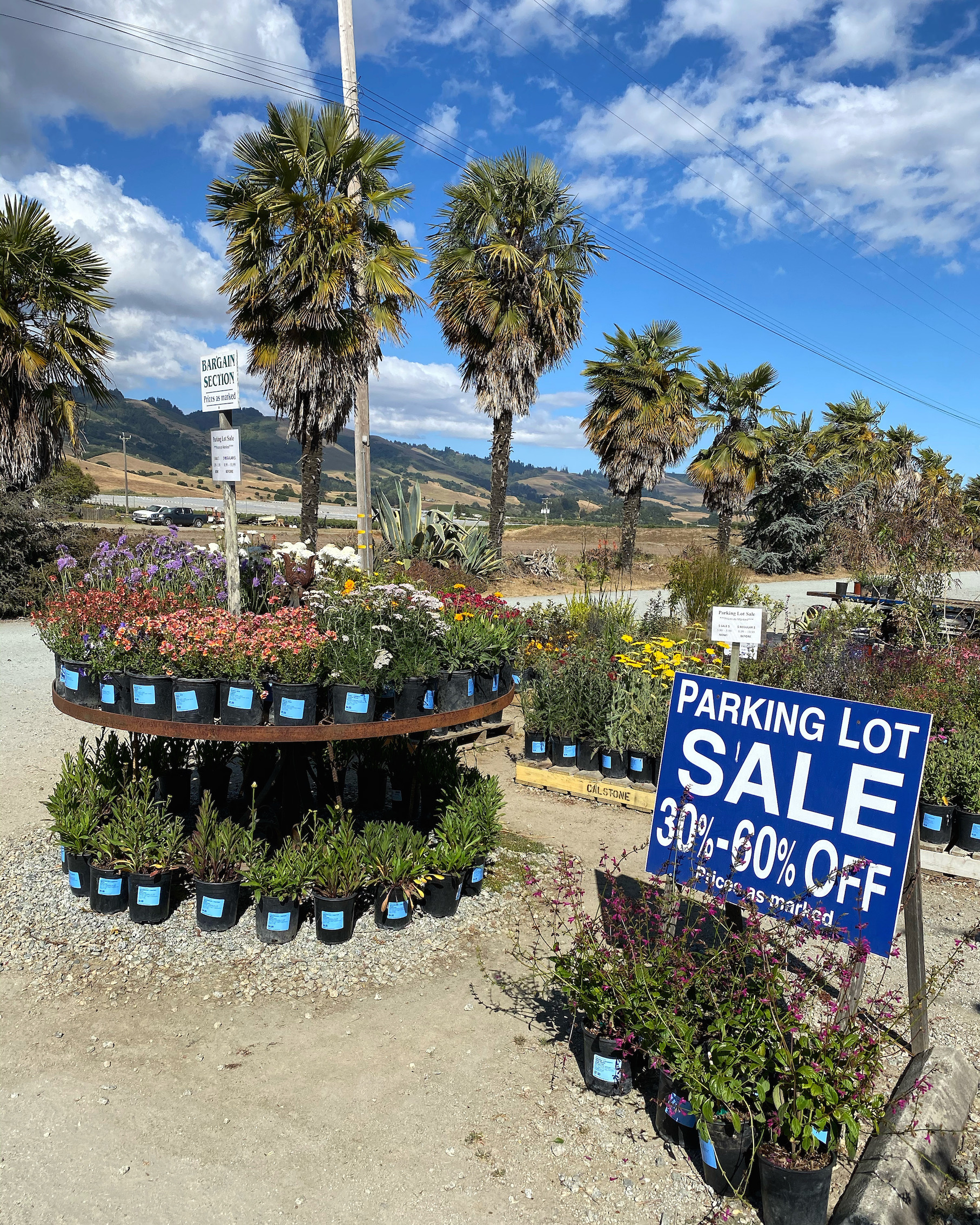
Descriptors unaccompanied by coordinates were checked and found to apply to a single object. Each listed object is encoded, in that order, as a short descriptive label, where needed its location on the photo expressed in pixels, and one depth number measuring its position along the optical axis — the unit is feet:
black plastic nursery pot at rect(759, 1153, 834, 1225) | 7.06
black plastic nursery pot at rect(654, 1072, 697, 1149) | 7.82
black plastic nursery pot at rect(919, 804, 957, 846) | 16.37
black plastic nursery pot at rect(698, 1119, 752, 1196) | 7.48
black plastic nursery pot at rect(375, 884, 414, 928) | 12.25
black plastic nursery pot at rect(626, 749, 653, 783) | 19.85
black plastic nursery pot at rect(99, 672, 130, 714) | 11.35
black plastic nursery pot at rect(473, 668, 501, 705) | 13.28
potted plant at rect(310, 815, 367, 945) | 11.77
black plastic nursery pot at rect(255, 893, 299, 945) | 11.75
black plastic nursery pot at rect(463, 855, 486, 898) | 13.34
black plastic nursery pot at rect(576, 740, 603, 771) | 20.47
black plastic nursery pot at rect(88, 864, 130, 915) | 12.26
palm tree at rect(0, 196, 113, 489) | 39.52
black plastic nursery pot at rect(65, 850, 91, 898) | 12.71
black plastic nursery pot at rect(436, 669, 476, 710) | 12.53
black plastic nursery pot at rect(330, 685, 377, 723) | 11.41
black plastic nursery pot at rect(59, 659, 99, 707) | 11.84
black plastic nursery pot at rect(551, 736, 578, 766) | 20.54
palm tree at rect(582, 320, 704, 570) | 67.56
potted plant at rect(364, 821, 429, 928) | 12.19
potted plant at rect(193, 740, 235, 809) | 15.66
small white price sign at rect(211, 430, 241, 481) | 12.03
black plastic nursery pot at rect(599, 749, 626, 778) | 19.94
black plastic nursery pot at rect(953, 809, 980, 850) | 16.21
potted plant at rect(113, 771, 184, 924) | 12.08
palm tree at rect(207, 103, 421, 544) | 34.78
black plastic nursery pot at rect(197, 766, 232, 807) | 15.71
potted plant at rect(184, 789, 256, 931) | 11.95
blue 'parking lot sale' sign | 8.64
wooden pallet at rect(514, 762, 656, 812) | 18.83
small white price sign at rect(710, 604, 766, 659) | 13.39
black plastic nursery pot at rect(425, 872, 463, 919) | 12.73
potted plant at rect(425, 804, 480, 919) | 12.57
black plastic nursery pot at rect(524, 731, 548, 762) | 21.20
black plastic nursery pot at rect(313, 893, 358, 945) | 11.75
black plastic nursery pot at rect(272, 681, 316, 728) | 11.05
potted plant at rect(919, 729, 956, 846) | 16.39
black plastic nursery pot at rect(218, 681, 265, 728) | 10.98
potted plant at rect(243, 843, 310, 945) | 11.62
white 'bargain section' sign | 12.22
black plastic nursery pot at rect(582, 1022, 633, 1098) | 8.77
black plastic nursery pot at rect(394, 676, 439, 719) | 11.93
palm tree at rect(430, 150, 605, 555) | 51.16
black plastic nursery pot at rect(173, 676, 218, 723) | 10.95
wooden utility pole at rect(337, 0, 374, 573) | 32.91
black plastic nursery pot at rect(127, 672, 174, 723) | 11.07
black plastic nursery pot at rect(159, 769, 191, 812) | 15.24
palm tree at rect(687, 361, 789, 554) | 83.82
